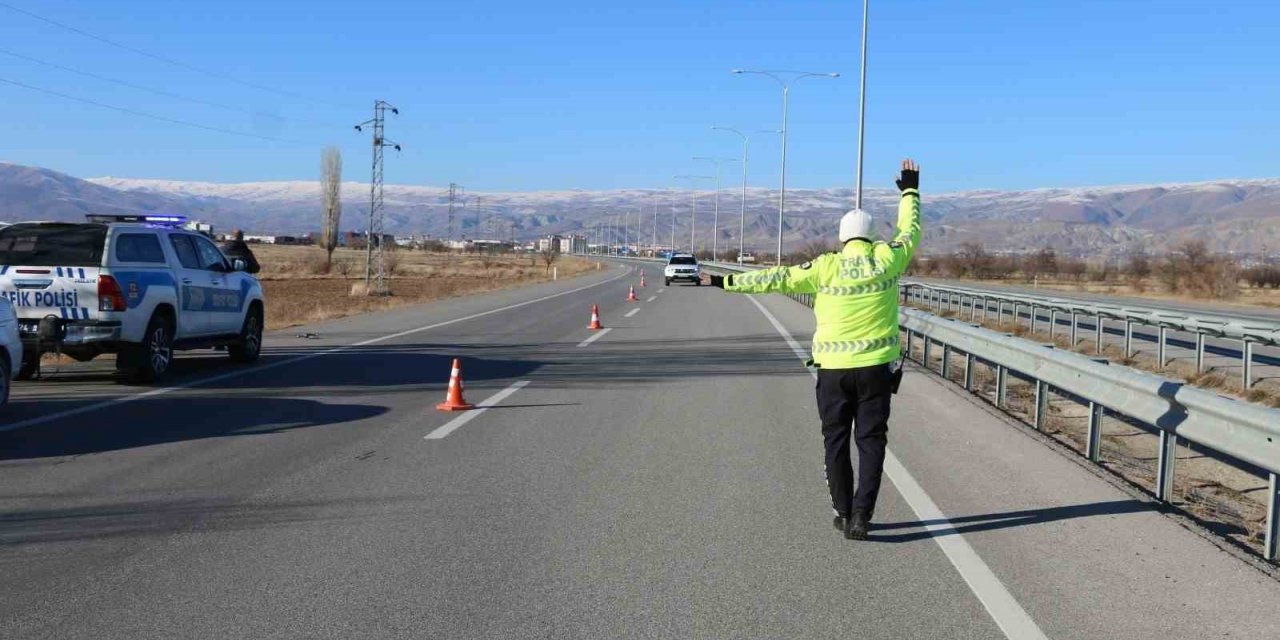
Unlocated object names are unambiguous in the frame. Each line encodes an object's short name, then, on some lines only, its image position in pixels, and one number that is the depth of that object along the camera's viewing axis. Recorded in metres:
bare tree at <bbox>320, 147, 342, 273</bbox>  87.44
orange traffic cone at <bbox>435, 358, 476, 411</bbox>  12.05
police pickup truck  12.90
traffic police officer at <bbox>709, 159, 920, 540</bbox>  6.86
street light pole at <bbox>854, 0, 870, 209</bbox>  31.38
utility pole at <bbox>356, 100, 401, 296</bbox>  50.50
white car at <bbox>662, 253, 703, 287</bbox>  55.78
